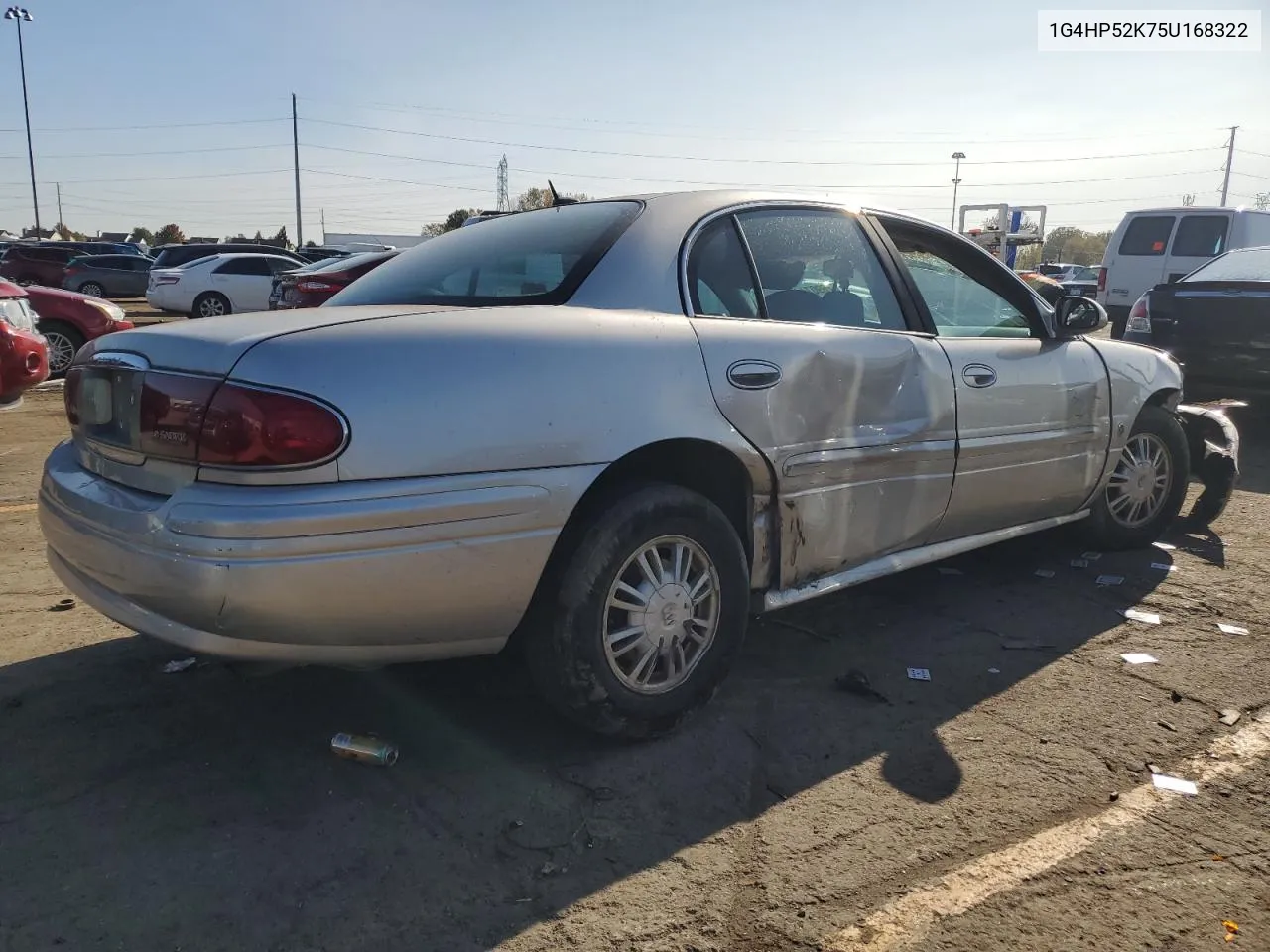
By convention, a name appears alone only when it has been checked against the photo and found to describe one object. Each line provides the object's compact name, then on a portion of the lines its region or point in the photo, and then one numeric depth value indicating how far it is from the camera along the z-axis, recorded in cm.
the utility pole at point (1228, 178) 7688
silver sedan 232
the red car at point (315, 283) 1110
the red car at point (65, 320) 1091
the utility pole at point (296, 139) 5338
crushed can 276
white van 1308
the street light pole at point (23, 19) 4672
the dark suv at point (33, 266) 2355
